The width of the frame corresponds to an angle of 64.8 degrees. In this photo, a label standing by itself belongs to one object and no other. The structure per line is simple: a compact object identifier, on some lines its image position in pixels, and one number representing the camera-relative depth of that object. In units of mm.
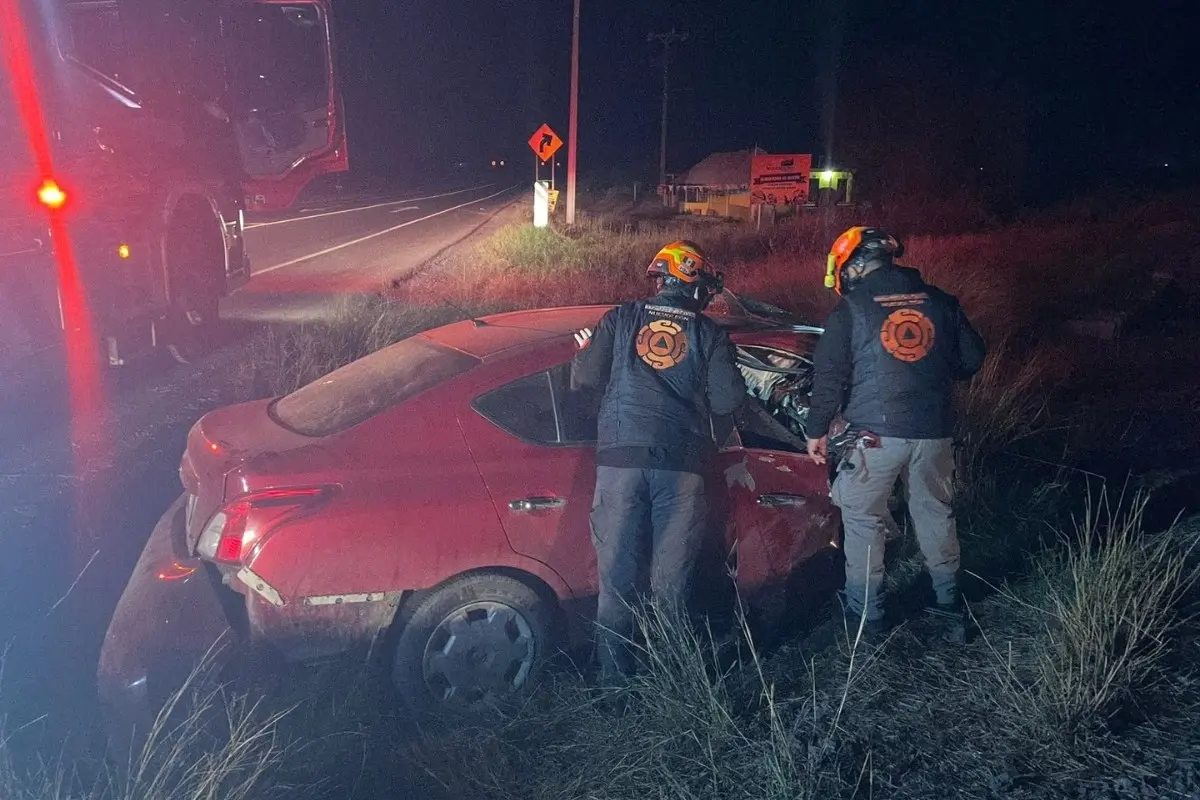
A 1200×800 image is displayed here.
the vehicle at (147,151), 6461
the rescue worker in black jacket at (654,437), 3375
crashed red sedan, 3223
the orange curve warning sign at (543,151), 22172
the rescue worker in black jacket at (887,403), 3578
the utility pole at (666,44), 38219
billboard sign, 21500
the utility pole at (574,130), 20984
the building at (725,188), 36497
